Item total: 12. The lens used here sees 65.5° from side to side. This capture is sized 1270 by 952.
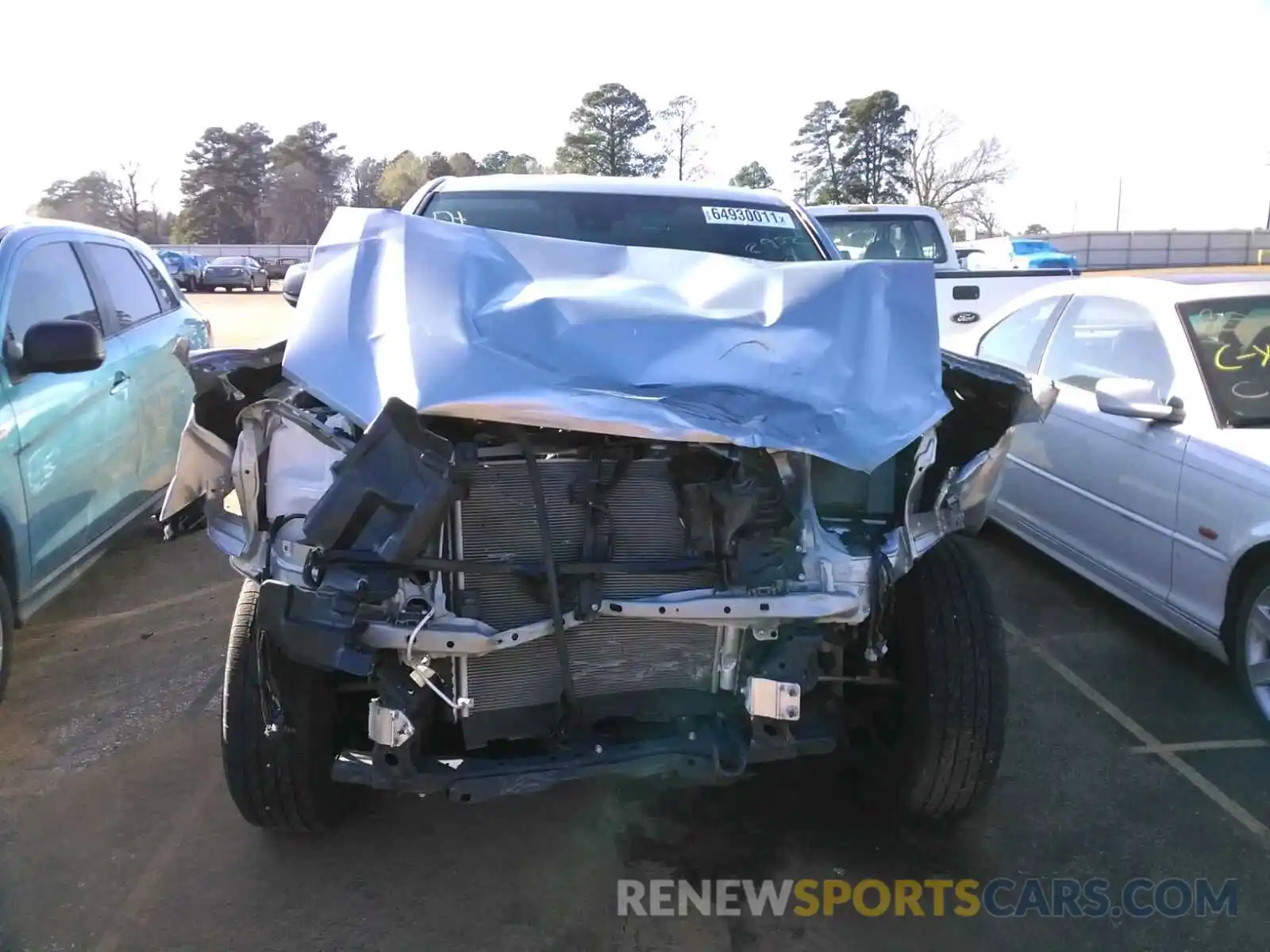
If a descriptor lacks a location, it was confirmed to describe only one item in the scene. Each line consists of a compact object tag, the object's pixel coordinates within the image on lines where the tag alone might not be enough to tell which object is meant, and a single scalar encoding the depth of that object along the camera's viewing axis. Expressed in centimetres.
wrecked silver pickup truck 243
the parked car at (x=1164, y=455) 378
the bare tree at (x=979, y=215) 6250
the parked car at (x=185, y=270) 3484
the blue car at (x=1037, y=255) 2178
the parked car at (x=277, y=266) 4497
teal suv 375
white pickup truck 888
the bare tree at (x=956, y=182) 6088
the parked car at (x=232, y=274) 3462
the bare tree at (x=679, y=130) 5500
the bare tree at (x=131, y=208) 7212
